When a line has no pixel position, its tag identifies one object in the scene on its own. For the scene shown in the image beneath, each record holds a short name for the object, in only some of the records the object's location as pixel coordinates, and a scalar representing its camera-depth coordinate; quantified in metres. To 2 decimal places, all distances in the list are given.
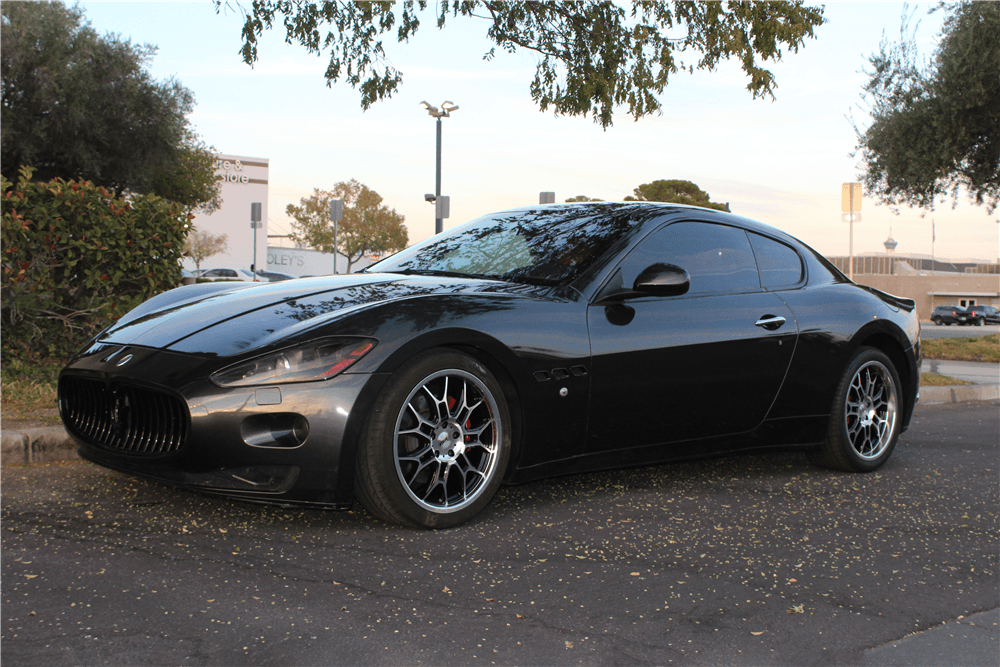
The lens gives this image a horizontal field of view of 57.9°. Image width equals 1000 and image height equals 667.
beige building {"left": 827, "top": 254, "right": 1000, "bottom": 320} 85.81
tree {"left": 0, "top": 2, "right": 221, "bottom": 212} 22.53
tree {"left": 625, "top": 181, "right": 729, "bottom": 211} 50.00
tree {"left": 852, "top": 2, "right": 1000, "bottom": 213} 15.39
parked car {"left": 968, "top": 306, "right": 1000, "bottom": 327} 63.53
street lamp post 25.33
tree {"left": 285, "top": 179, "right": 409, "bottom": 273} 64.50
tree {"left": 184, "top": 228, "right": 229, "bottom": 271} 59.81
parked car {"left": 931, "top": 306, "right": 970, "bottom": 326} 62.75
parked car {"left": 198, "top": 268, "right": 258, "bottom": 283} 36.44
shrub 6.26
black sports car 3.22
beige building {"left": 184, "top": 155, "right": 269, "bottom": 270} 73.88
